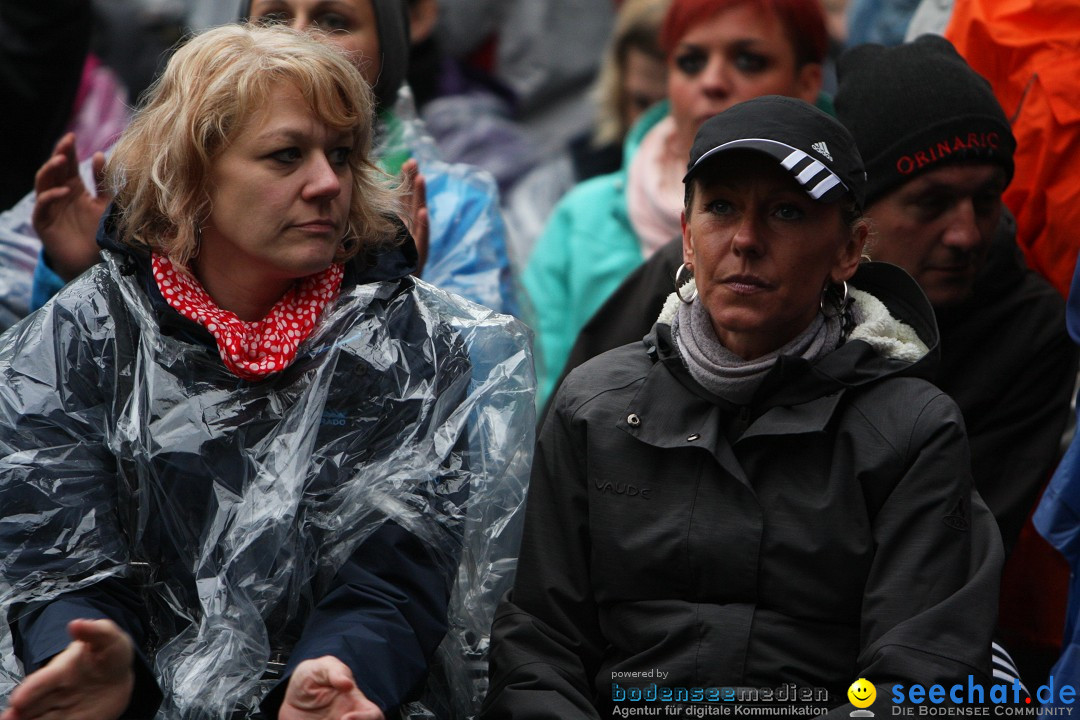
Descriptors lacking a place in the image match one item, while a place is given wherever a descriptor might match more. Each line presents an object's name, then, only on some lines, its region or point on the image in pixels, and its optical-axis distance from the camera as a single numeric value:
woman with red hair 8.68
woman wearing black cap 5.20
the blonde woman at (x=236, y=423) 5.54
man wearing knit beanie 6.65
